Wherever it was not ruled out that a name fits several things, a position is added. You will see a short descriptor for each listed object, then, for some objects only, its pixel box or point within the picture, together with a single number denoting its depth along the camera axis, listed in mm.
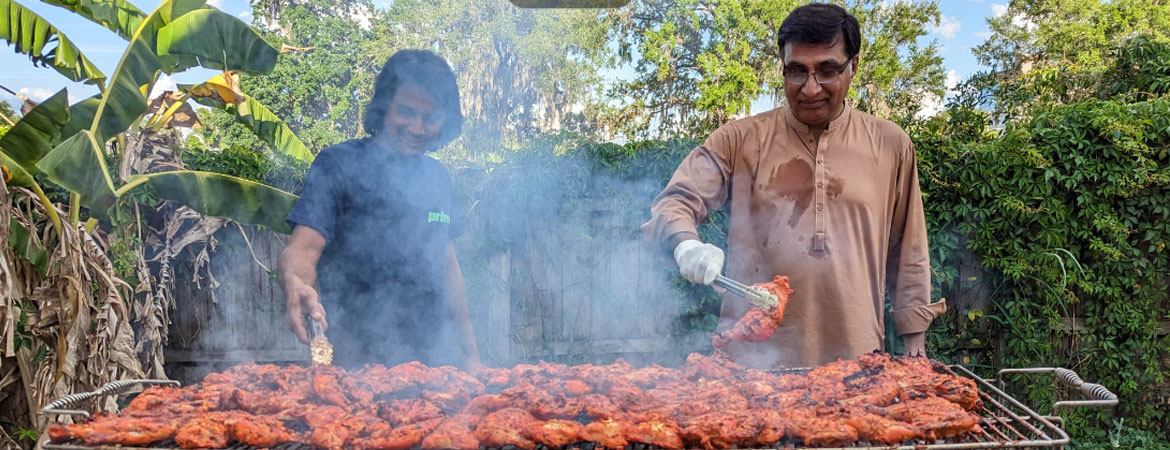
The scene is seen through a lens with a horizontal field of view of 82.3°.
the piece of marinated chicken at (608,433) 2109
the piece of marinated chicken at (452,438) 2092
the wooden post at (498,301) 6262
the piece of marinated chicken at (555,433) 2135
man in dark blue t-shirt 3420
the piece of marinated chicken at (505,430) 2125
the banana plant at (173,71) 4605
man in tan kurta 3191
